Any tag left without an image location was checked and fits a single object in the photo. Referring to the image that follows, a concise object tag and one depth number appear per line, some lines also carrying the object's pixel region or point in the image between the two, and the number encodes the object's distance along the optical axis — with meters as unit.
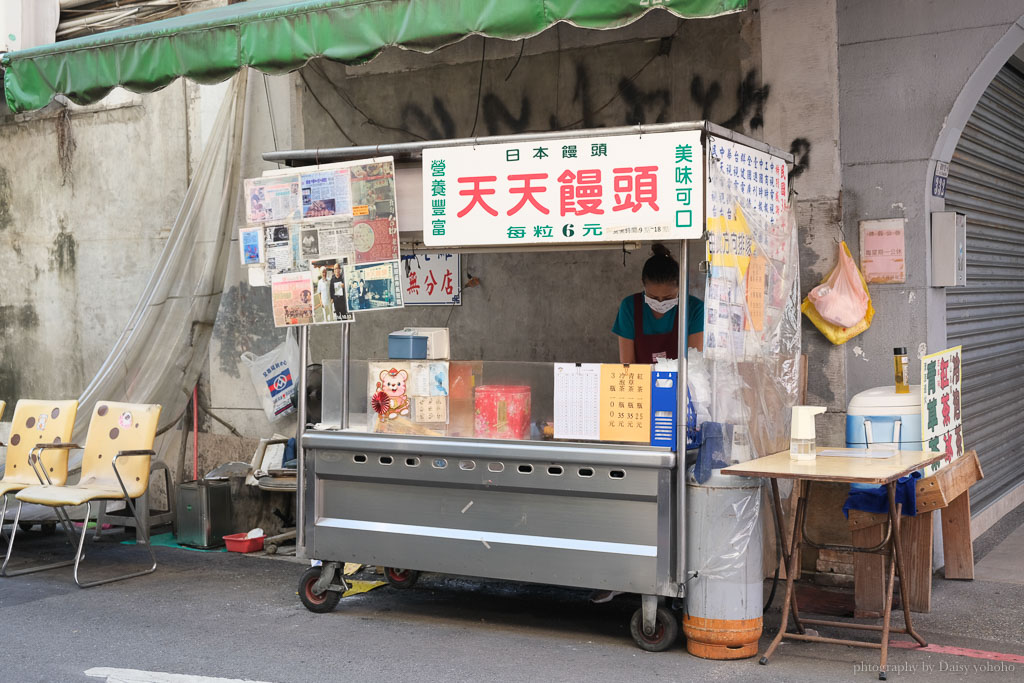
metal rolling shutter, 7.09
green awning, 5.45
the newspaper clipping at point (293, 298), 5.87
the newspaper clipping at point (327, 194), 5.73
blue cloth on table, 5.49
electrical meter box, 6.20
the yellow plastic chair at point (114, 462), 6.73
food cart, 5.06
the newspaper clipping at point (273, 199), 5.86
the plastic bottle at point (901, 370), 5.63
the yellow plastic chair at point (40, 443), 7.20
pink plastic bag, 6.24
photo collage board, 5.67
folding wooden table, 4.61
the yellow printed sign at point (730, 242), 4.96
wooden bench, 5.50
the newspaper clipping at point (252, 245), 5.97
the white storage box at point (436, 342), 5.76
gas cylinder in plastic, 5.02
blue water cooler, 5.55
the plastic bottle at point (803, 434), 5.11
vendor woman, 6.10
